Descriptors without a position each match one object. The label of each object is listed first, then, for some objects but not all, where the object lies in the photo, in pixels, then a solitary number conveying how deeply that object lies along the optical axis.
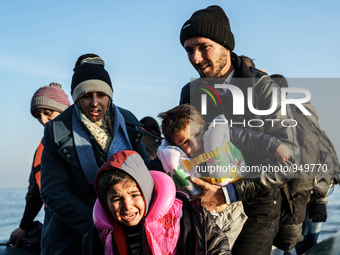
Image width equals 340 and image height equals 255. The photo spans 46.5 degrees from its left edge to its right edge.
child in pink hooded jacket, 2.36
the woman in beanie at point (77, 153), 2.91
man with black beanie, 2.77
